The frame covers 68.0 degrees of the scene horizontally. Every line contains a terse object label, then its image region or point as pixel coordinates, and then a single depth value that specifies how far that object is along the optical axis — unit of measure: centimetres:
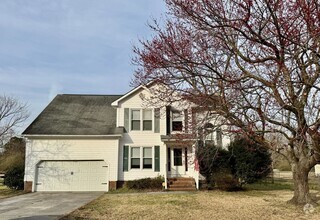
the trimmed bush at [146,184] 1489
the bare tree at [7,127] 2267
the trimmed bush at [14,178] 1565
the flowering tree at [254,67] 579
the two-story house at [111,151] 1555
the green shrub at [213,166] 1466
